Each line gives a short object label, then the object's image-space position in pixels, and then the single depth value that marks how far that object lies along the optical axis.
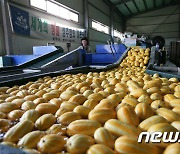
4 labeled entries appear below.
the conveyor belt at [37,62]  2.83
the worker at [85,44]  6.02
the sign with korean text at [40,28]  6.28
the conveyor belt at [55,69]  1.96
